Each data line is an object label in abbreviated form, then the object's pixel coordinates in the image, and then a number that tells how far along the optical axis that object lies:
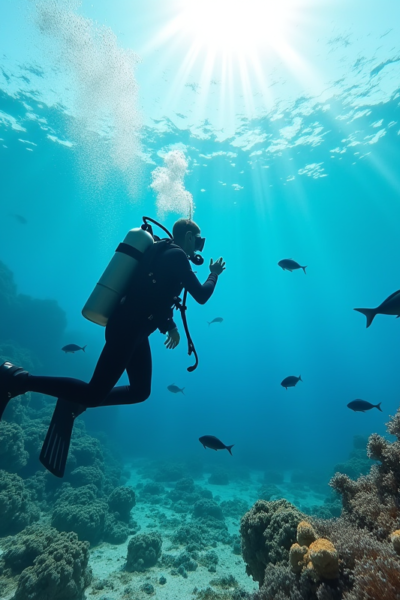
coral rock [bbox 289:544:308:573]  2.84
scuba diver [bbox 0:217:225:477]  3.24
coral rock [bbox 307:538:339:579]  2.45
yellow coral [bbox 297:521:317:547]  3.00
